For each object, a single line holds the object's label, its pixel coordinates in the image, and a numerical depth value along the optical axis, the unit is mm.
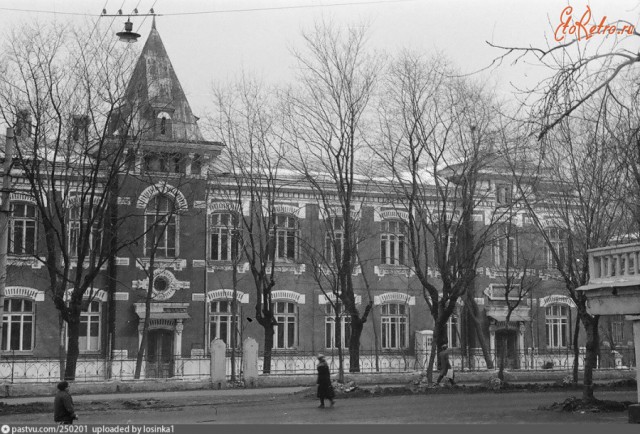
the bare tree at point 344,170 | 32781
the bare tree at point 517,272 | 42125
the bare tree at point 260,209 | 37625
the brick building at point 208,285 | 38000
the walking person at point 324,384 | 23672
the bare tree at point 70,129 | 28250
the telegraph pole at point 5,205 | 22797
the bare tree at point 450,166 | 31016
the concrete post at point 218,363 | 31578
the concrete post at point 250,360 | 32406
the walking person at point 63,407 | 17531
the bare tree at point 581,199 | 27156
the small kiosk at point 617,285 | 18359
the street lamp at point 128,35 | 28938
